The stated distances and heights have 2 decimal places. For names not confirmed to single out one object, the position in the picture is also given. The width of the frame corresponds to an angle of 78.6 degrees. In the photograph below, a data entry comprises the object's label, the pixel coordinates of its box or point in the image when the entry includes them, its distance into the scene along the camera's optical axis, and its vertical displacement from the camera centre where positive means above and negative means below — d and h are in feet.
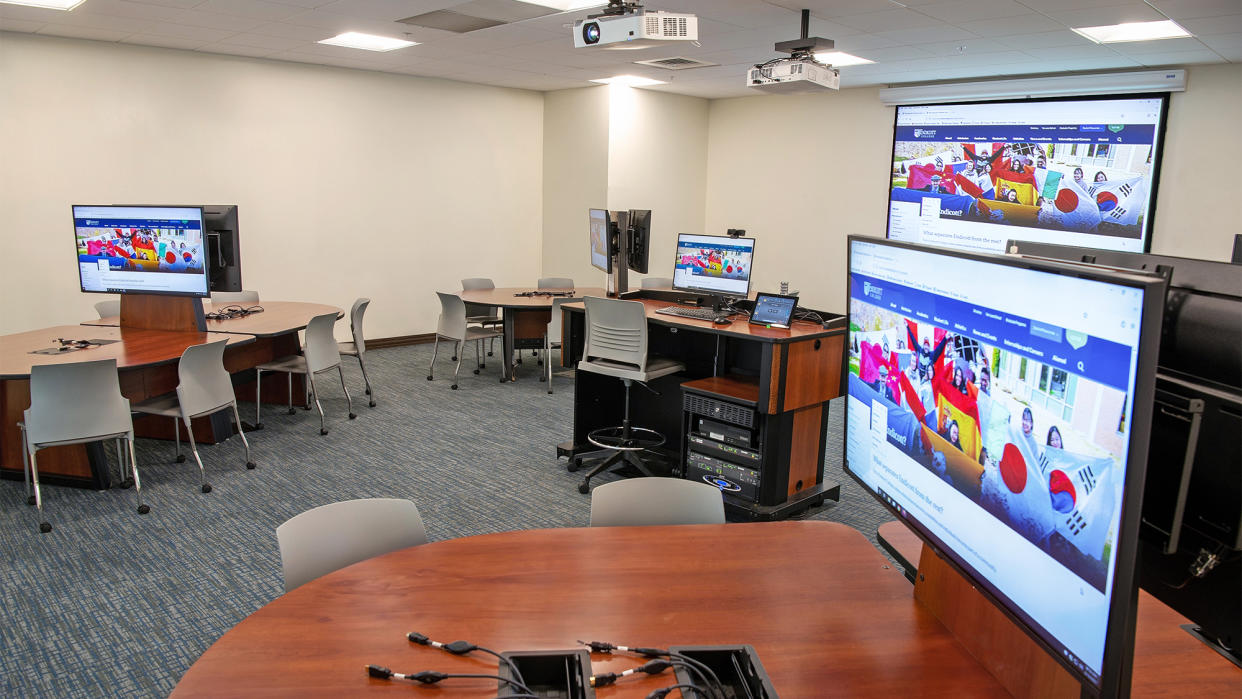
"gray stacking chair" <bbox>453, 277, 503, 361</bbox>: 25.14 -3.00
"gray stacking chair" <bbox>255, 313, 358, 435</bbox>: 17.54 -3.23
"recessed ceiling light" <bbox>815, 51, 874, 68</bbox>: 21.04 +4.84
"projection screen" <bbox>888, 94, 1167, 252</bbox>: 21.03 +1.92
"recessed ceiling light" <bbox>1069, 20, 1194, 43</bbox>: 16.10 +4.49
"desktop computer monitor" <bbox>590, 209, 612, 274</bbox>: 18.58 -0.40
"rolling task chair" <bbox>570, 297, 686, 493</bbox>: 14.85 -2.50
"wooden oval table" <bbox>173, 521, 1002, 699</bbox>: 4.51 -2.63
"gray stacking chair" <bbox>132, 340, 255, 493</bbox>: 14.03 -3.27
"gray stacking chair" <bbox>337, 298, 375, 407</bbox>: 19.63 -2.79
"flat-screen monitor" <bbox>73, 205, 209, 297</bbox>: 16.28 -0.67
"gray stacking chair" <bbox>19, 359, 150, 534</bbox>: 12.50 -3.24
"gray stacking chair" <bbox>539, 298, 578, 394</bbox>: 22.07 -3.20
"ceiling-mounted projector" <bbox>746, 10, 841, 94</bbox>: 16.51 +3.54
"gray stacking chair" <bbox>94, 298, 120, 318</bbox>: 18.99 -2.29
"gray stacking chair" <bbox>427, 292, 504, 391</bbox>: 22.71 -3.06
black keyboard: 15.23 -1.72
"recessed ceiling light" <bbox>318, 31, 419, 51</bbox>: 21.11 +5.04
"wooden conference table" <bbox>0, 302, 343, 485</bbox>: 14.05 -2.65
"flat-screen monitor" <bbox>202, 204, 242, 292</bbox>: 17.42 -0.68
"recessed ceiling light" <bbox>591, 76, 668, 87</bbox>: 27.04 +5.24
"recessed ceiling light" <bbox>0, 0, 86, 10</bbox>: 17.11 +4.74
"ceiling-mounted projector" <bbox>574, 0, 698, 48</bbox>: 13.55 +3.60
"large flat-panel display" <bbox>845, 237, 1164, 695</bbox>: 3.00 -0.92
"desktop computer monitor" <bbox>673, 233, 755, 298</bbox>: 16.26 -0.79
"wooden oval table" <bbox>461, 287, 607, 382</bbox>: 23.11 -2.92
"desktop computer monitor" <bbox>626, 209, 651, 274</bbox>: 18.35 -0.30
